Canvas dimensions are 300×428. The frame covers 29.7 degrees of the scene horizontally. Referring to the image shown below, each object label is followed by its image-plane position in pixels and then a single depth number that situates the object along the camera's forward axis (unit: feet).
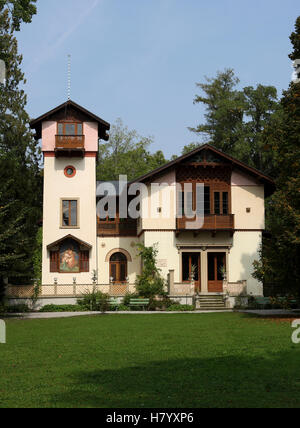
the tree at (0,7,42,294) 137.08
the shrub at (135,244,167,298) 99.91
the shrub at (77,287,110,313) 97.66
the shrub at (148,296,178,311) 98.90
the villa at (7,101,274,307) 105.91
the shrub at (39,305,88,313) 100.01
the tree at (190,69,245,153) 162.61
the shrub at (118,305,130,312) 98.17
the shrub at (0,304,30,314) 98.25
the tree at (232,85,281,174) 153.38
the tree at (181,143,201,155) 182.80
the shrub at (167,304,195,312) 97.25
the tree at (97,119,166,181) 185.16
